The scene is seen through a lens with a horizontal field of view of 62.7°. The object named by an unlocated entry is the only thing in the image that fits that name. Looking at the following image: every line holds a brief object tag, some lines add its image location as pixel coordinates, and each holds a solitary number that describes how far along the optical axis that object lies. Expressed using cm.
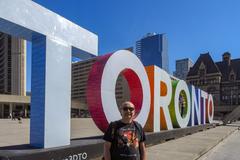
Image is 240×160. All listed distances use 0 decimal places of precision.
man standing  273
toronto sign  686
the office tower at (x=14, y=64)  6767
